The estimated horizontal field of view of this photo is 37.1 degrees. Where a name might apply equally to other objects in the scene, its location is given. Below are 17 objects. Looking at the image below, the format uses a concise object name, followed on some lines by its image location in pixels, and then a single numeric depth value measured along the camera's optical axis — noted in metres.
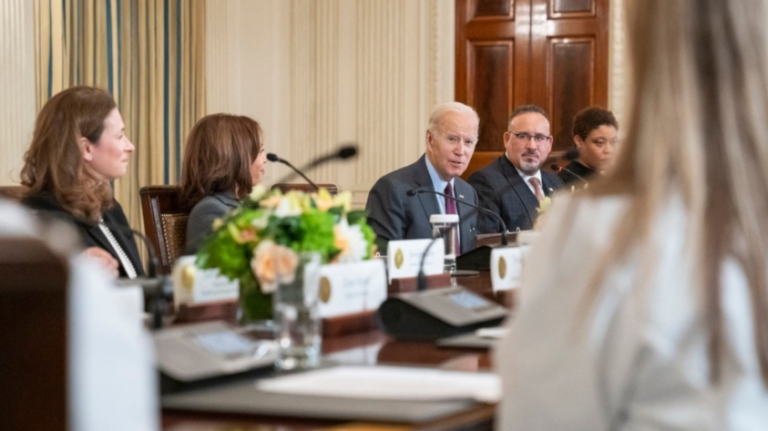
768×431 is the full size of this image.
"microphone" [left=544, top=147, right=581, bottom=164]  3.76
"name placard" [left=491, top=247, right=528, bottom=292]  2.90
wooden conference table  1.32
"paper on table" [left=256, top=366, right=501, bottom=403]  1.46
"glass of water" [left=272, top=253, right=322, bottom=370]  1.69
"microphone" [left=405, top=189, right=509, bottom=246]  3.25
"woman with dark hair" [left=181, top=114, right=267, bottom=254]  4.34
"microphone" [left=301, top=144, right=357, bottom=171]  3.00
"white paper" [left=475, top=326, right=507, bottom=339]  2.04
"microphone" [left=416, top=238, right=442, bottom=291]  2.67
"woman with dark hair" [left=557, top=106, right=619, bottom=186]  6.36
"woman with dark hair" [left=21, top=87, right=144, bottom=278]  3.38
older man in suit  4.73
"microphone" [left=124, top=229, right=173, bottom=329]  1.91
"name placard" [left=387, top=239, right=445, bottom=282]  2.94
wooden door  7.60
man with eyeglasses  5.52
